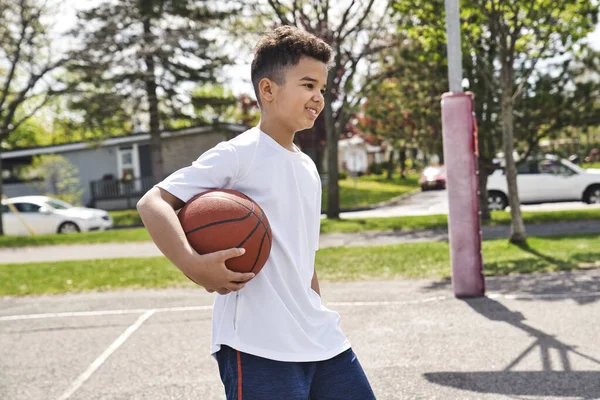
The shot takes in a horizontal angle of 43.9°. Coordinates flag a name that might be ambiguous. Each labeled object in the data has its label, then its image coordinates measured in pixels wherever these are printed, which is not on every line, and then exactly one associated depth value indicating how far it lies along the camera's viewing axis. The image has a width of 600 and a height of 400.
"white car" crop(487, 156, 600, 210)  21.69
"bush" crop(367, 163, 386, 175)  59.78
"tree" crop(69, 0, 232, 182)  25.84
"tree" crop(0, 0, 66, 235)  22.91
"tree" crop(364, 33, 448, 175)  17.16
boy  2.77
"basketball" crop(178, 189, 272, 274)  2.69
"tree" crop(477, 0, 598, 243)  11.77
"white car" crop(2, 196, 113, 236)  23.30
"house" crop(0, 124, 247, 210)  39.34
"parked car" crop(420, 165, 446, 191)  39.12
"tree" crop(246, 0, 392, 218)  21.91
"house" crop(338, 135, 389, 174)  72.94
